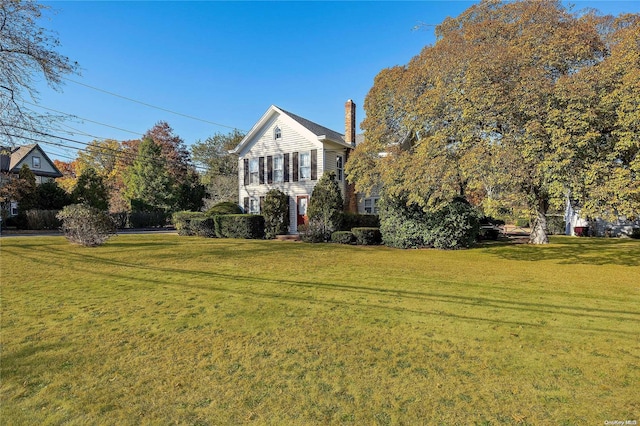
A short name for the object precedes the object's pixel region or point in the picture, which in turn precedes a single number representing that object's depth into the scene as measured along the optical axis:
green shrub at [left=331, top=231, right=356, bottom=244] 16.38
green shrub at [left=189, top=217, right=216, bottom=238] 19.56
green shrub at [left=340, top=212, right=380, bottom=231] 18.09
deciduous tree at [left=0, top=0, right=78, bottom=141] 12.03
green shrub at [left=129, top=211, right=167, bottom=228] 32.50
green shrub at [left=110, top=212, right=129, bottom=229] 31.30
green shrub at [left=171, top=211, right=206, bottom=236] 20.68
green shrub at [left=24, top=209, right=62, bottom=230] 25.25
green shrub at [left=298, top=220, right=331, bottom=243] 16.70
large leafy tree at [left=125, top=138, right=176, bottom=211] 35.28
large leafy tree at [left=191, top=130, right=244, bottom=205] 41.06
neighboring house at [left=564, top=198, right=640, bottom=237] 21.51
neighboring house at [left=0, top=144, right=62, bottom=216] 32.03
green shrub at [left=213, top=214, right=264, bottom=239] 18.30
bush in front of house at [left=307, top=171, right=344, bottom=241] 16.98
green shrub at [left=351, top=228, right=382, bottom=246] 16.06
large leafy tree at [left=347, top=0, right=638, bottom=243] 9.65
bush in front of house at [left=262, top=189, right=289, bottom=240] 18.95
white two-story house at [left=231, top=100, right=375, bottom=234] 20.57
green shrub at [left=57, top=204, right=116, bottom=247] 13.18
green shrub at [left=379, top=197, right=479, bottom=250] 14.31
